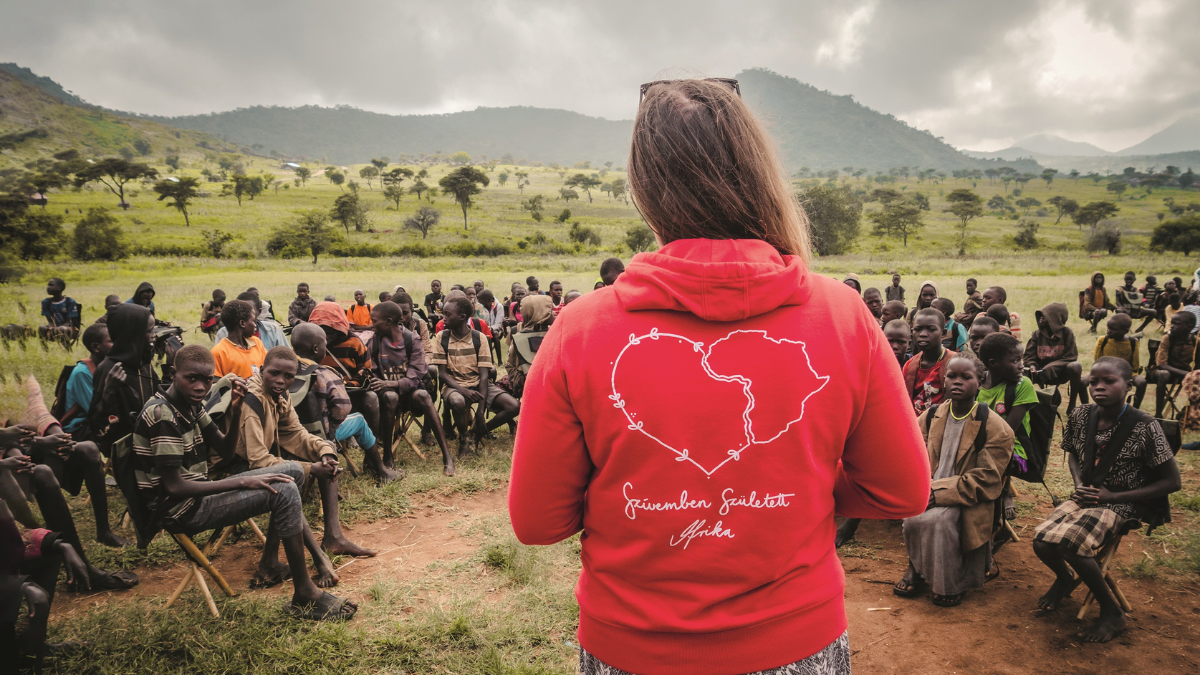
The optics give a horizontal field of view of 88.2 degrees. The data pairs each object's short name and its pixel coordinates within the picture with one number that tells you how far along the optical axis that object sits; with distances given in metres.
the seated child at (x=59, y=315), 10.28
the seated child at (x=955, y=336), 6.64
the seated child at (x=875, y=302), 8.31
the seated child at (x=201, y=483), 3.43
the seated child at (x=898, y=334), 5.35
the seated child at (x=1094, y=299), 11.68
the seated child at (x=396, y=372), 6.37
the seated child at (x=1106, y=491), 3.40
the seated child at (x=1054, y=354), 6.89
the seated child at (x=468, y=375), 6.94
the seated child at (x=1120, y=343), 6.82
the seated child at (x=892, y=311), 6.98
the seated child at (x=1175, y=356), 6.73
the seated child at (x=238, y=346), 5.52
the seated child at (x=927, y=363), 4.99
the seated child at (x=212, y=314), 9.95
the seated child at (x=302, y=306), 11.29
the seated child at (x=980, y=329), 5.53
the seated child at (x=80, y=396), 4.85
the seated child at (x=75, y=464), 4.14
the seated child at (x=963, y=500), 3.80
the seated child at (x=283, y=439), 4.10
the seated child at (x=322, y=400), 5.02
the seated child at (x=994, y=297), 8.46
